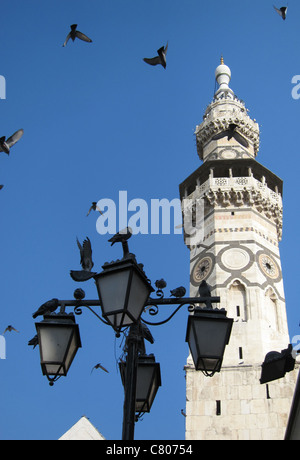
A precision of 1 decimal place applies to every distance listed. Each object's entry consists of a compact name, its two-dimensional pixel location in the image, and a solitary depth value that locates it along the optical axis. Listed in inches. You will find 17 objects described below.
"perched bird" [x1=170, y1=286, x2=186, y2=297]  255.6
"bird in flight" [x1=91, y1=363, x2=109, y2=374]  659.4
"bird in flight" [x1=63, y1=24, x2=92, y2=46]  493.4
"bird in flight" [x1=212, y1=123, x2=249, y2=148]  551.3
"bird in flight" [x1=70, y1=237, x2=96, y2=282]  262.1
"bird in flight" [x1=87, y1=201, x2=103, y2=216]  668.6
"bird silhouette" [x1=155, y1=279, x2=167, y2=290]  266.7
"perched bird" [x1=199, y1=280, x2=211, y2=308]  260.1
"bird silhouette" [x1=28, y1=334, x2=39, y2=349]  274.5
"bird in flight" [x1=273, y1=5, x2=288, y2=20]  534.0
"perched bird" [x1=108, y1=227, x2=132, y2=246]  261.6
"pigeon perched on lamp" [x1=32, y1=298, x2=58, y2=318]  255.8
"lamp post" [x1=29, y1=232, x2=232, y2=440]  224.2
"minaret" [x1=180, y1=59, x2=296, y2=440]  759.7
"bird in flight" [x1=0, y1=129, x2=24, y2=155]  476.6
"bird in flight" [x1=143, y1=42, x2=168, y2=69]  477.4
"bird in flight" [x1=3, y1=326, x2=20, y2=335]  666.8
